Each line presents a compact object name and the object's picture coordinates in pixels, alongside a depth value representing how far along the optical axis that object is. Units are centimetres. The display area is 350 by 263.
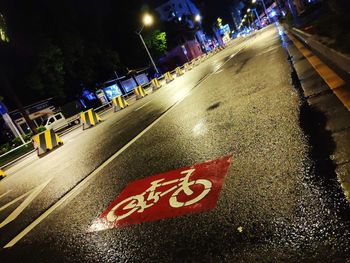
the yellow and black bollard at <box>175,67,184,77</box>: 3400
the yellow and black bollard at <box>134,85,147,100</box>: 2634
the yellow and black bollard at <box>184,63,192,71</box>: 3795
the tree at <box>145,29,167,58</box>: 5619
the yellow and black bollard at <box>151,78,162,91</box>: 2833
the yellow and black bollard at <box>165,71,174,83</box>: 3077
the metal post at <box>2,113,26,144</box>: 2525
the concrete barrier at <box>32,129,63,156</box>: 1354
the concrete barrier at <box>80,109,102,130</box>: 1766
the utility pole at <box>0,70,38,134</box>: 2301
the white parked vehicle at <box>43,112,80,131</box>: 2874
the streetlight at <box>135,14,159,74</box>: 3559
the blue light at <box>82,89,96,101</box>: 4930
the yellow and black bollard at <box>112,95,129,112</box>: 2219
